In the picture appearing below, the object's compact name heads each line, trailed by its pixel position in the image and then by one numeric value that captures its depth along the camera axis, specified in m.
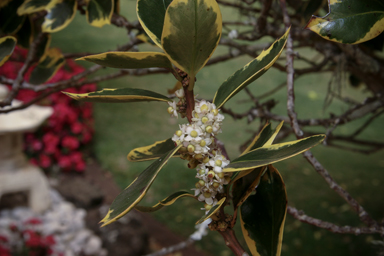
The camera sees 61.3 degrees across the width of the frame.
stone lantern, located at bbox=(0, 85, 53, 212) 2.72
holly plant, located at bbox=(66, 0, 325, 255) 0.41
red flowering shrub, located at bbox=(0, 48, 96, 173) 3.81
